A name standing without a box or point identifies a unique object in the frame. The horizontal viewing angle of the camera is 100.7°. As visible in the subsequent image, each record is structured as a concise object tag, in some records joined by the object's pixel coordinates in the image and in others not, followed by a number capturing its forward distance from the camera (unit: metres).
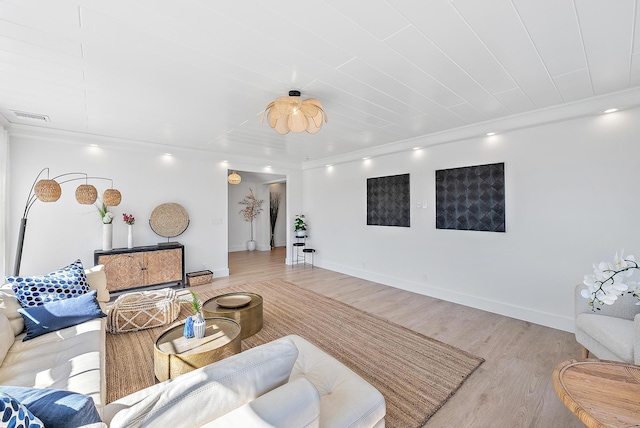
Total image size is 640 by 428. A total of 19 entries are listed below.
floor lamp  3.28
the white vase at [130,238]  4.65
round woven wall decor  5.05
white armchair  1.86
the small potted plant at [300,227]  7.03
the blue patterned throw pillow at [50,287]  2.36
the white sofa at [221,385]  0.92
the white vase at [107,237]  4.42
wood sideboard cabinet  4.33
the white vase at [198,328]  2.26
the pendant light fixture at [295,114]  2.53
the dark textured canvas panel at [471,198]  3.82
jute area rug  2.10
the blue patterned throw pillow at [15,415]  0.79
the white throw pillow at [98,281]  3.03
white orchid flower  1.34
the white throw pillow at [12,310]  2.17
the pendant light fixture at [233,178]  6.61
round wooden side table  1.12
